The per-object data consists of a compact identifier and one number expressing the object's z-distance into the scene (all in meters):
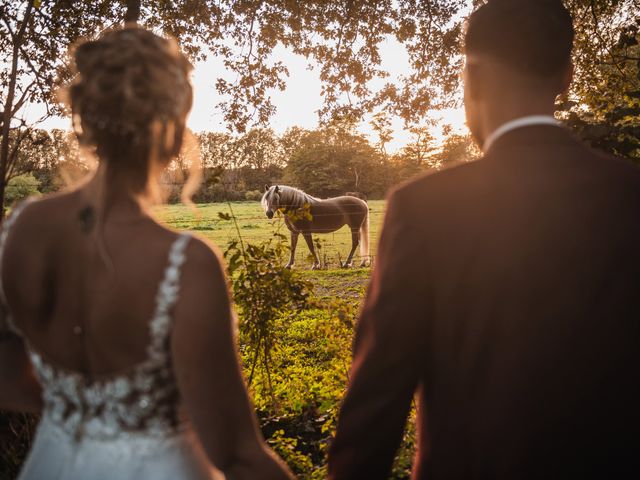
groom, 1.26
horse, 16.53
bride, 1.23
